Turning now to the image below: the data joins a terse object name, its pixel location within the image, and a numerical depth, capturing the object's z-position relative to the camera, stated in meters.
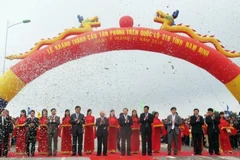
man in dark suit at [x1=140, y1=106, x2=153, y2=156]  11.79
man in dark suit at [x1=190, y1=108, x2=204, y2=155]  11.91
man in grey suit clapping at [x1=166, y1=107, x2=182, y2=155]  11.94
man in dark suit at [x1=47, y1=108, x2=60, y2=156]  12.02
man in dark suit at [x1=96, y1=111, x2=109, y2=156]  11.95
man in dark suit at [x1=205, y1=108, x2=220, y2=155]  12.08
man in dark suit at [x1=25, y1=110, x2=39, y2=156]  11.84
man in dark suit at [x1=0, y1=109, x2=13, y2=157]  11.55
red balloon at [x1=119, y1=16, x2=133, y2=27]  14.36
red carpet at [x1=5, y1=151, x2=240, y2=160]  11.02
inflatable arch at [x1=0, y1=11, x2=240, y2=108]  13.59
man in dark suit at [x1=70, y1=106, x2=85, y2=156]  11.88
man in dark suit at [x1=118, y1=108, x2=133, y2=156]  11.85
